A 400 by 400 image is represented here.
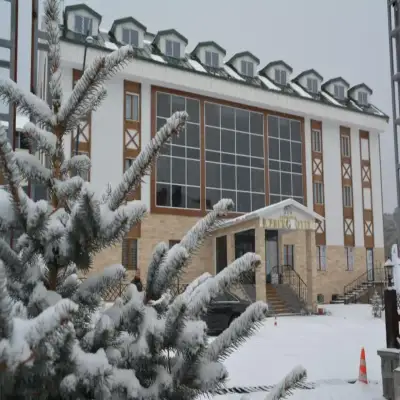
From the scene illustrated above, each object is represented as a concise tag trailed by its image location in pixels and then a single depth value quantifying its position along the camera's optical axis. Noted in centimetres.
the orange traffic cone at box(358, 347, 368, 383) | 984
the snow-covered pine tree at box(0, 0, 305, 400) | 192
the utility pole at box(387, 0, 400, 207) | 816
